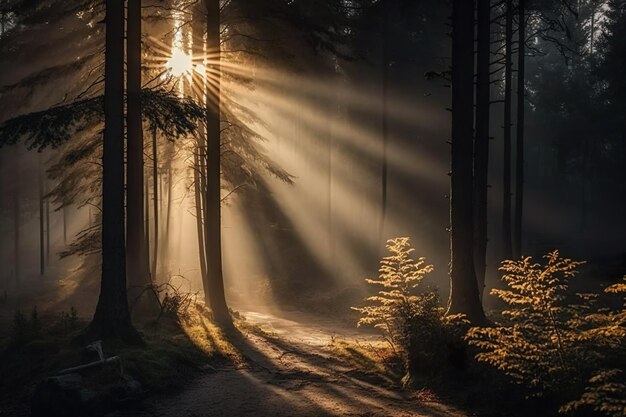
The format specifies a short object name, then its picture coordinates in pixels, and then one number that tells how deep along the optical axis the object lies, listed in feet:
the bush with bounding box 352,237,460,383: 31.45
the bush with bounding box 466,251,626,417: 23.65
